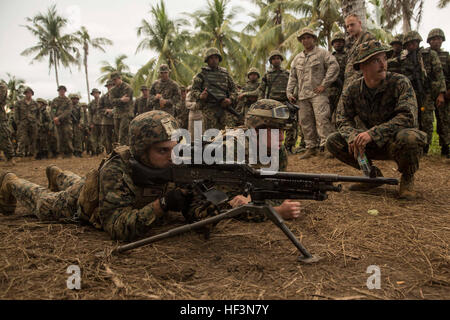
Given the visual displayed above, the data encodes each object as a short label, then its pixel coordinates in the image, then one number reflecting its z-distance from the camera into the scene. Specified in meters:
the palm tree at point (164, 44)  27.83
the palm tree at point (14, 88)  40.61
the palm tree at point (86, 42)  37.31
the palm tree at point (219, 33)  28.05
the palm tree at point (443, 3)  23.22
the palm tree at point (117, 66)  40.03
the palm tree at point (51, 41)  34.94
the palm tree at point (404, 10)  22.56
